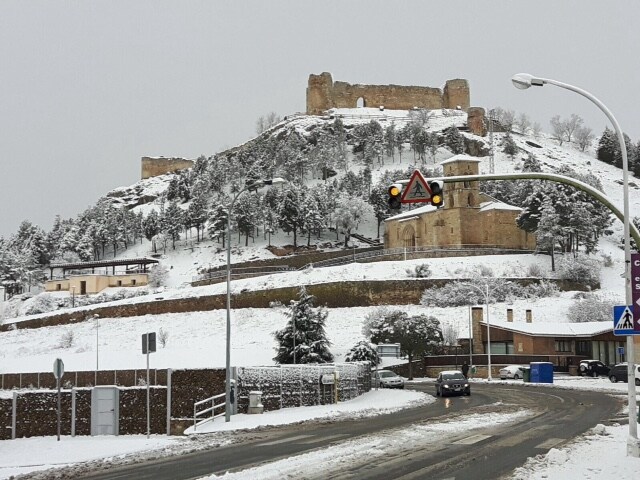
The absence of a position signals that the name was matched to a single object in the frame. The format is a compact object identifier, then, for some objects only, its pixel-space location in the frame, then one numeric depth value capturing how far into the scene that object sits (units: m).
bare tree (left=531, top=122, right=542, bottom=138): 181.62
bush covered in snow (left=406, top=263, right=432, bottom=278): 81.31
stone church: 93.75
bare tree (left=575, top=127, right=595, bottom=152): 173.88
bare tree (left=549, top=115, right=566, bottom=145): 182.00
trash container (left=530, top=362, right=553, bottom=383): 49.41
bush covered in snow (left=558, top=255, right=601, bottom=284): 80.94
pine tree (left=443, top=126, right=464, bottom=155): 152.62
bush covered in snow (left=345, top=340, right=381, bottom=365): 54.47
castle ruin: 179.12
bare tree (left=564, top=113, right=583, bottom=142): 180.25
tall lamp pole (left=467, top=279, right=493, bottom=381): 55.84
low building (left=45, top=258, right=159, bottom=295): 108.25
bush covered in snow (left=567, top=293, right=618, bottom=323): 69.00
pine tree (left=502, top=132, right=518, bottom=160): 151.00
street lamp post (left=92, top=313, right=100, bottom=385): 76.75
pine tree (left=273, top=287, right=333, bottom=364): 50.59
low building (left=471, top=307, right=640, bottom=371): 59.72
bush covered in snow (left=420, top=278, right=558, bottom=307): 76.06
